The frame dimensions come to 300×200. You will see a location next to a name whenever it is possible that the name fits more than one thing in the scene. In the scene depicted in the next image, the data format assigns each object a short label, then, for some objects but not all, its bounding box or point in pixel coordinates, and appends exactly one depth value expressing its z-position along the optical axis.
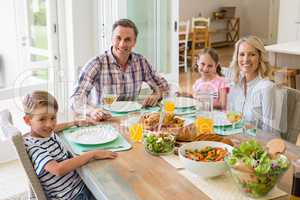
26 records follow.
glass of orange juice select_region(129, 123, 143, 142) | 1.88
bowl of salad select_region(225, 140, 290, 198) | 1.25
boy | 1.66
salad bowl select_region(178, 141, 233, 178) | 1.42
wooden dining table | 1.35
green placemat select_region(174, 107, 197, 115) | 2.23
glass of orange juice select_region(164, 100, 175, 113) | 2.23
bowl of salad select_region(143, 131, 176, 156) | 1.66
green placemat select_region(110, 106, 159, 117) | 2.27
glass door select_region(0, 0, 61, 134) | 3.62
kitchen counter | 4.40
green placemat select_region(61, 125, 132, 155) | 1.76
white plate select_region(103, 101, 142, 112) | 2.34
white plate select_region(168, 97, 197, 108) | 2.35
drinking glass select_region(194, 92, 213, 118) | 2.22
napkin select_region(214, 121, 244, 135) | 1.94
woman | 2.23
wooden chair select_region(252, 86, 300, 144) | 2.19
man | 2.62
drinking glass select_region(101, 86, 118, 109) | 2.33
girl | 2.70
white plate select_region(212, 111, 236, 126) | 2.03
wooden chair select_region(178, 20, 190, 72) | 7.47
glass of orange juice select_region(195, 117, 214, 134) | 1.92
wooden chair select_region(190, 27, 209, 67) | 7.85
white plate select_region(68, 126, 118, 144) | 1.83
